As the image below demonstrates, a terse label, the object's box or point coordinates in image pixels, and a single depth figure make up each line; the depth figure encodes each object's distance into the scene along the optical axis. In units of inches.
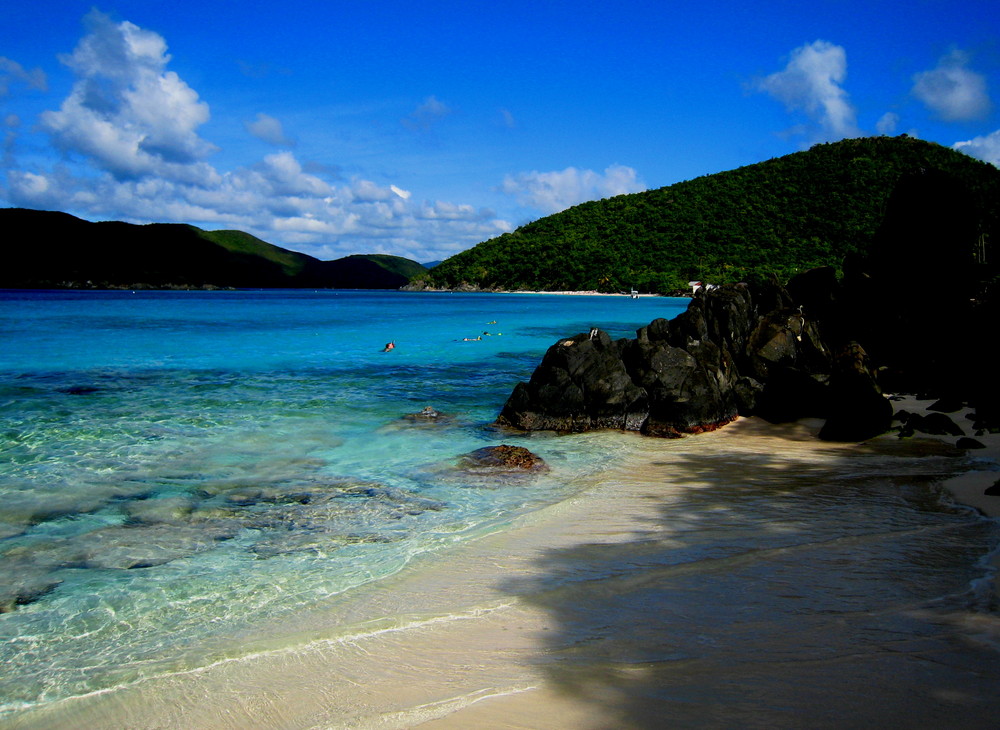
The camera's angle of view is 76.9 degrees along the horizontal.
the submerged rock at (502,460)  361.1
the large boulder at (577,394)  470.3
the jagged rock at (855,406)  399.5
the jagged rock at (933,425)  389.7
